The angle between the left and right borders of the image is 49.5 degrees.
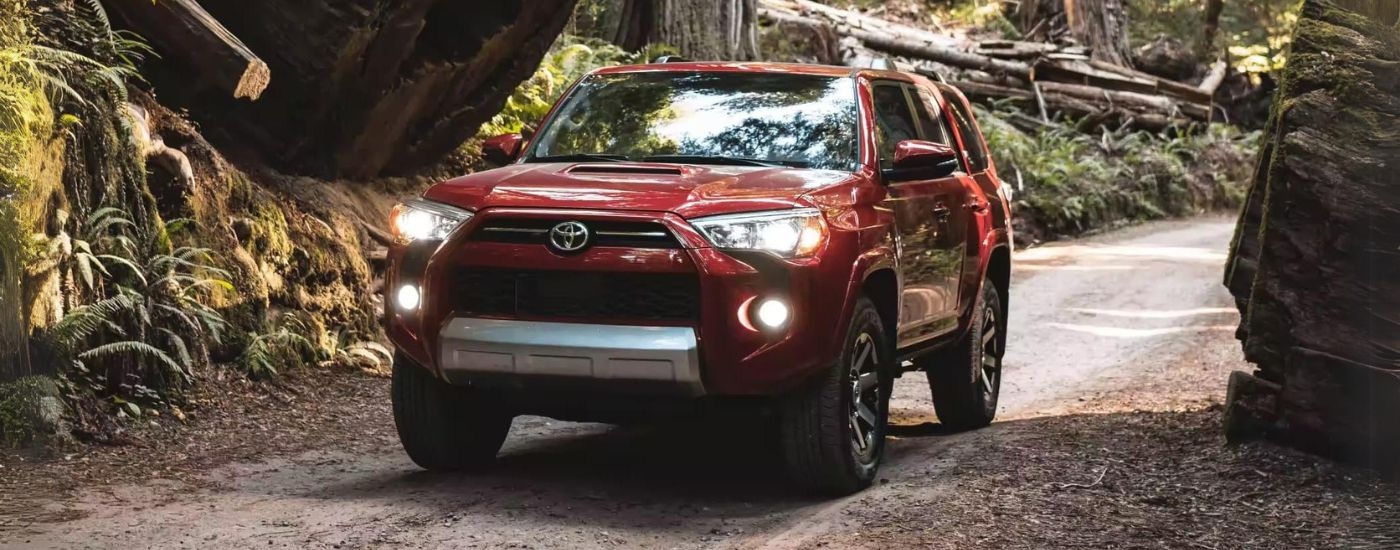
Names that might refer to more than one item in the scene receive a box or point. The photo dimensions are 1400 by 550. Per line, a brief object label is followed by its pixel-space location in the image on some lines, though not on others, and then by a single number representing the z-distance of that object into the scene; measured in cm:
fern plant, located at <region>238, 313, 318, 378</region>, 934
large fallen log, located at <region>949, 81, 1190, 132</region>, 2816
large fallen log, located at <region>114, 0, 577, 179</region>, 1021
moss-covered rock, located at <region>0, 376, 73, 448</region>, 734
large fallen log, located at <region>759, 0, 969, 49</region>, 2700
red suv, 620
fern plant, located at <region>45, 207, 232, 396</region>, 788
